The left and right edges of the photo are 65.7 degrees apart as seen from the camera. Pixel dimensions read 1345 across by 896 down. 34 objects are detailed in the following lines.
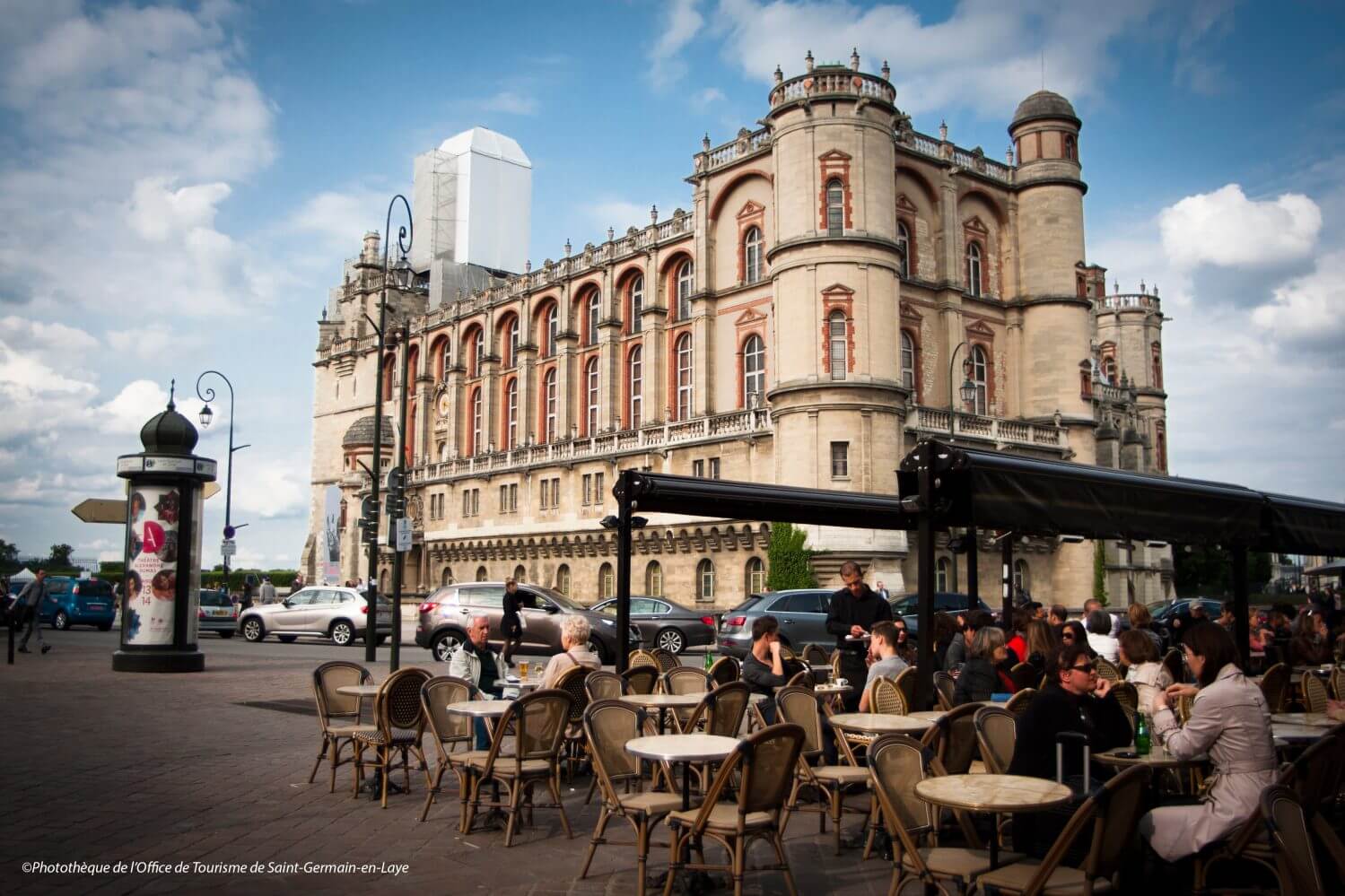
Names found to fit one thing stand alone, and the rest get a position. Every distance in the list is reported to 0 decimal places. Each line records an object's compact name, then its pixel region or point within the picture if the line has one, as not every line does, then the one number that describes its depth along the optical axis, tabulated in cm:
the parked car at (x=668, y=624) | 2669
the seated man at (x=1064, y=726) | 556
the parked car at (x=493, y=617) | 2330
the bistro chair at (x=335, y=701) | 894
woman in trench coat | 547
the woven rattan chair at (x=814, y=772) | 735
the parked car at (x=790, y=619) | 2319
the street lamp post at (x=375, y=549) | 2125
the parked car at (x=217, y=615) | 3358
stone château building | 3769
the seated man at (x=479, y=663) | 1013
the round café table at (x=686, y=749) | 620
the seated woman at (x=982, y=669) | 869
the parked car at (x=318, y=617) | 2992
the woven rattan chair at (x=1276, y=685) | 970
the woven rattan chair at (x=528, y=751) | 742
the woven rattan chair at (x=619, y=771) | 630
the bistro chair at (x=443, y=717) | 810
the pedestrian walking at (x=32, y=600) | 2241
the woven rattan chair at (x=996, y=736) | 644
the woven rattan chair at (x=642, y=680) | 1035
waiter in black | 1223
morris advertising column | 1842
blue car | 3617
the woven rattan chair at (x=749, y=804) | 573
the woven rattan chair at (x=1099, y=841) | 449
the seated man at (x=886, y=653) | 933
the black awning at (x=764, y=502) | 1216
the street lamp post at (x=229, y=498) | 4391
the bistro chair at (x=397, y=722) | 862
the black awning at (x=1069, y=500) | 866
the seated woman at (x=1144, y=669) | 724
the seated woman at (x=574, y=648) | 965
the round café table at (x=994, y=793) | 500
